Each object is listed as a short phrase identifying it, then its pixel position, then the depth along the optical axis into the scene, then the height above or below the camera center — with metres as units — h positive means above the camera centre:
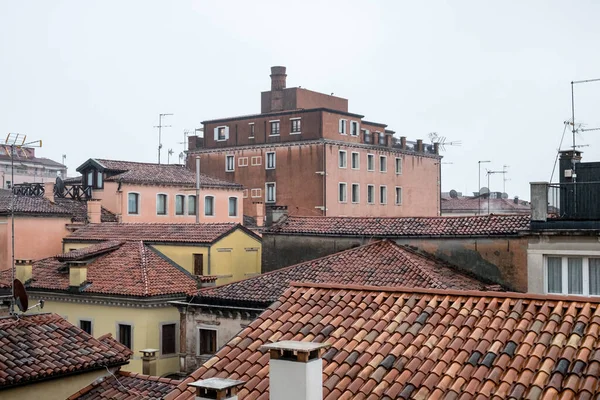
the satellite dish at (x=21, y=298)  16.11 -1.84
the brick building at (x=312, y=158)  51.00 +4.19
